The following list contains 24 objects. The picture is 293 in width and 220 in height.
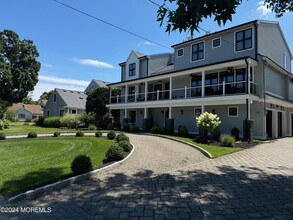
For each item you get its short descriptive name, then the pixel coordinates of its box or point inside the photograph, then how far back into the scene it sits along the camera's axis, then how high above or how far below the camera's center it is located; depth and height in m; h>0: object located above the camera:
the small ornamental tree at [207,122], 14.45 +0.08
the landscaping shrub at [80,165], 6.73 -1.46
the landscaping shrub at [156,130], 19.48 -0.77
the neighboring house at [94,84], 44.09 +7.62
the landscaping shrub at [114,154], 8.71 -1.38
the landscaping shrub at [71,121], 27.55 -0.16
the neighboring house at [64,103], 40.06 +3.29
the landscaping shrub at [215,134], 15.98 -0.82
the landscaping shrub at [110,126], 25.47 -0.67
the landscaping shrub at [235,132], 17.05 -0.67
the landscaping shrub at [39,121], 36.25 -0.48
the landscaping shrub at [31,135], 16.56 -1.29
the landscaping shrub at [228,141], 12.89 -1.07
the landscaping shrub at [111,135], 15.66 -1.12
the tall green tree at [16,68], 37.15 +9.41
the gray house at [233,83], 17.03 +3.97
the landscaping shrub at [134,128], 22.27 -0.73
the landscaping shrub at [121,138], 12.98 -1.06
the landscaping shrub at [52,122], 31.33 -0.44
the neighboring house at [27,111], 68.62 +2.34
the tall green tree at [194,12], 4.14 +2.32
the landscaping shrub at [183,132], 17.99 -0.82
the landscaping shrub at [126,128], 23.00 -0.77
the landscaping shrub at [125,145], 10.74 -1.27
